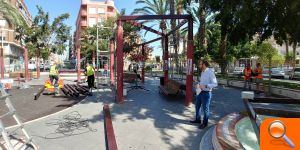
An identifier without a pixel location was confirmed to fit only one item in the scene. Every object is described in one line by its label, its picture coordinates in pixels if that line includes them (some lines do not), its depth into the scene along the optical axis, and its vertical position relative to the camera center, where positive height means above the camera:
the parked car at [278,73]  23.00 -0.55
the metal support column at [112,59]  11.27 +0.61
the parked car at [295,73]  20.11 -0.50
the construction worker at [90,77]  9.92 -0.38
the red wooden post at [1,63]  12.93 +0.46
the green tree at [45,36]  23.87 +4.22
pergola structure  6.98 +0.74
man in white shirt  4.69 -0.38
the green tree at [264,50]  29.85 +2.87
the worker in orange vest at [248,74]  11.08 -0.31
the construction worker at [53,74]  10.30 -0.23
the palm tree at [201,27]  15.72 +3.39
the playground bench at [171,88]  8.78 -0.85
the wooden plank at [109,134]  3.73 -1.39
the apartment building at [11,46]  38.48 +4.93
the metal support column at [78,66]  14.84 +0.26
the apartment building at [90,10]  48.21 +14.36
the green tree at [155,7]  21.12 +6.63
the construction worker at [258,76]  10.22 -0.38
